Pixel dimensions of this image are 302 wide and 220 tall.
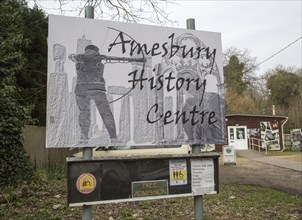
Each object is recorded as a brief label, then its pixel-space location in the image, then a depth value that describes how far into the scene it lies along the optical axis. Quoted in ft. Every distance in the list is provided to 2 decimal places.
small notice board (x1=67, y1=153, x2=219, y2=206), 10.03
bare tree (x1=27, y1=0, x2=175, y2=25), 24.45
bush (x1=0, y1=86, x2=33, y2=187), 26.84
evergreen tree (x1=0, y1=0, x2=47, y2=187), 27.17
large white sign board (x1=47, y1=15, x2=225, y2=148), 10.09
